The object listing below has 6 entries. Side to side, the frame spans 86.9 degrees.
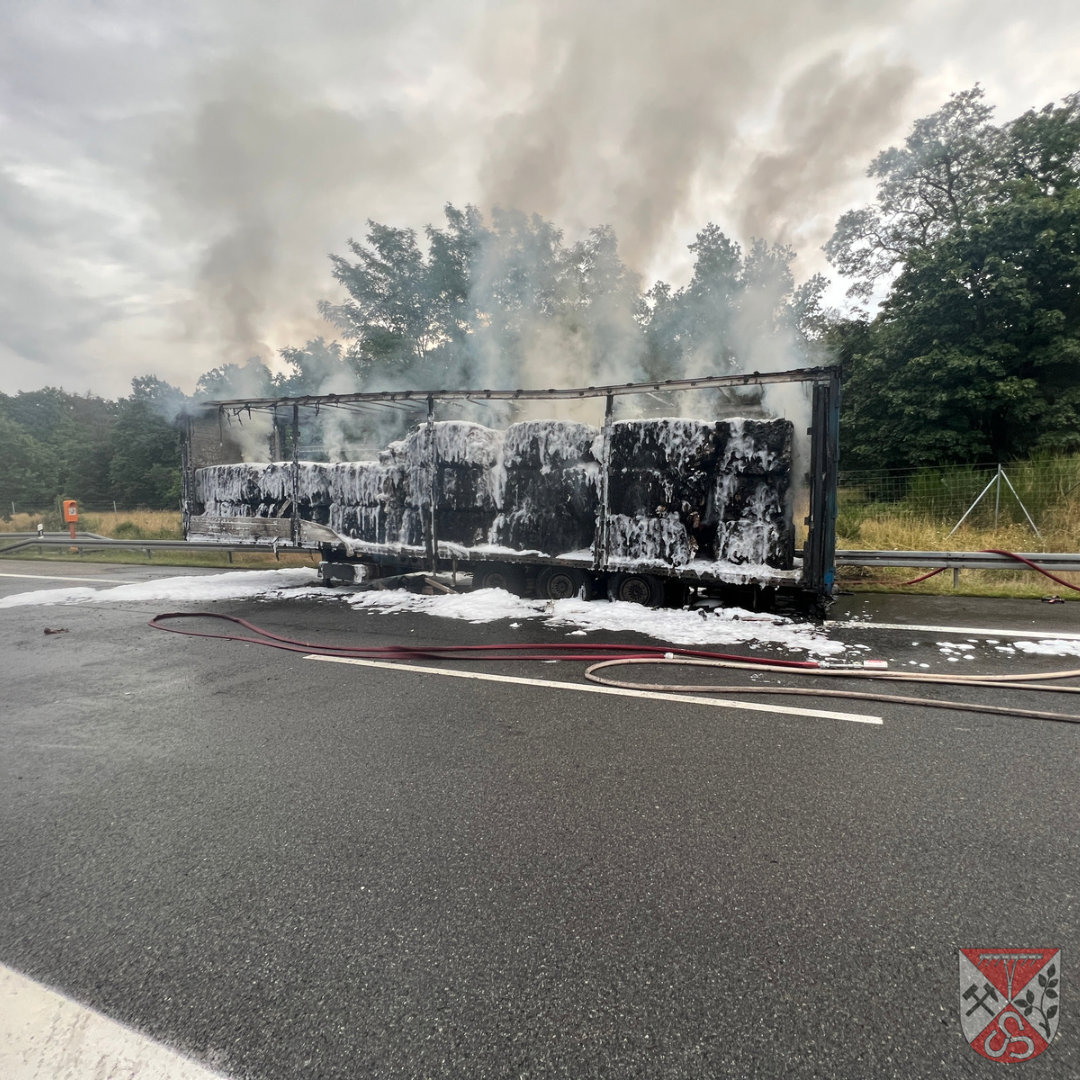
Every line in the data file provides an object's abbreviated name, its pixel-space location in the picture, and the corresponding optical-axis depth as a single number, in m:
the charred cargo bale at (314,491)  9.38
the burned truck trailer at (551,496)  6.69
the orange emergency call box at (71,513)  17.17
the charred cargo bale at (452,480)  8.28
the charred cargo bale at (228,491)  9.84
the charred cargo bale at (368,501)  8.89
